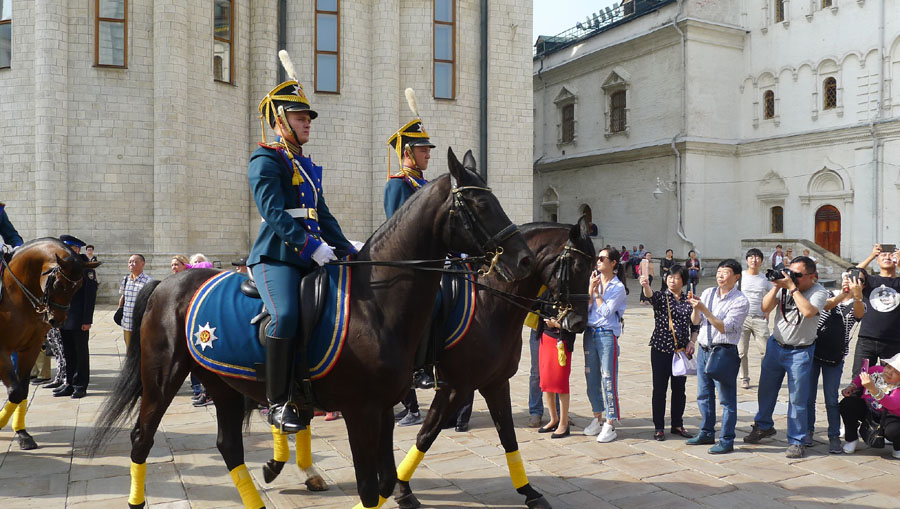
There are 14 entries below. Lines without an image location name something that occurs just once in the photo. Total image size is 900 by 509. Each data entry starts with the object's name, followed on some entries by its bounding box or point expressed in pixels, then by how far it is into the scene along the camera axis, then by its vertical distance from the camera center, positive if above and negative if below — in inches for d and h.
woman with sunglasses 277.3 -33.4
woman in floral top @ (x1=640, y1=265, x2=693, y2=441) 277.4 -31.7
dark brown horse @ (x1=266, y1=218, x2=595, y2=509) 206.4 -26.7
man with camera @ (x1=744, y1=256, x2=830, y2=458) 253.0 -26.7
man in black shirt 267.1 -21.7
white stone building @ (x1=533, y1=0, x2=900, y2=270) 1120.8 +252.8
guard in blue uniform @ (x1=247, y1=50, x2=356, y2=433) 158.7 +7.6
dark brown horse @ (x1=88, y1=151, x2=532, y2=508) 154.9 -9.7
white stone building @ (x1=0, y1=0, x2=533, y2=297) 719.7 +174.0
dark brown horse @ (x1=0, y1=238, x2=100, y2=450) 260.4 -16.9
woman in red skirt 275.9 -44.3
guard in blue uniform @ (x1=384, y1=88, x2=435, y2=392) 234.7 +34.3
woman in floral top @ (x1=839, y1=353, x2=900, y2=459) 252.1 -52.4
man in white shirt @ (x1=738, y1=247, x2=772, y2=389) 317.9 -22.1
